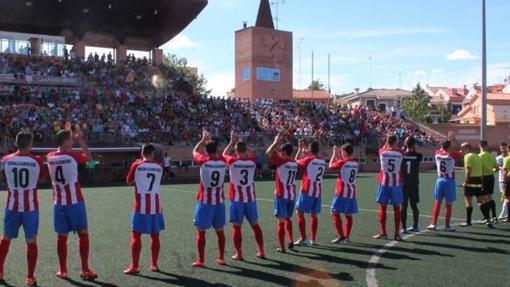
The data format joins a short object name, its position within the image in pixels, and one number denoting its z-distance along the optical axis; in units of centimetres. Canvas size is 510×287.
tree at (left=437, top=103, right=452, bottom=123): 9394
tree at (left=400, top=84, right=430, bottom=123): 8575
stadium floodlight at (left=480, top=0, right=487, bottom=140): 2608
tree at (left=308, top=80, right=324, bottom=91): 12593
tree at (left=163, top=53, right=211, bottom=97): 8175
